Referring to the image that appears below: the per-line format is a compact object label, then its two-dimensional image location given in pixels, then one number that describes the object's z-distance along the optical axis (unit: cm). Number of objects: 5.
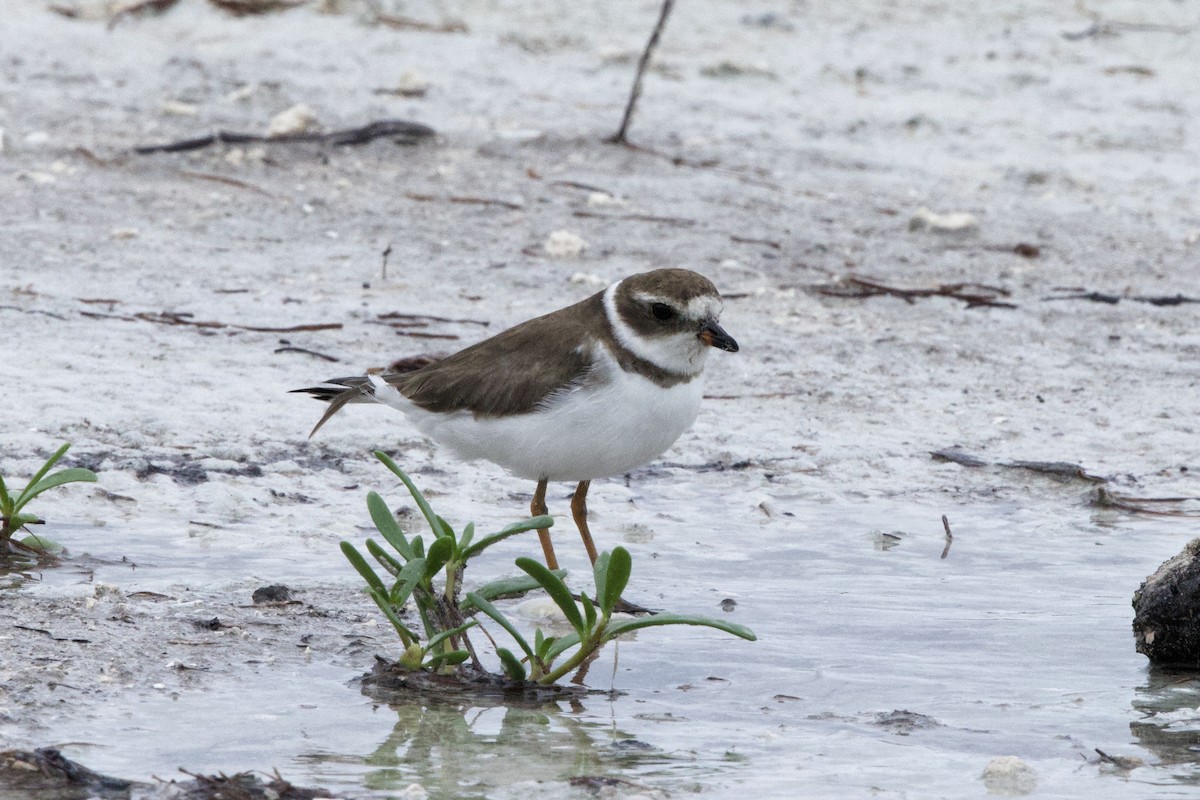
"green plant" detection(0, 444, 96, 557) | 897
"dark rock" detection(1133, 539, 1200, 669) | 831
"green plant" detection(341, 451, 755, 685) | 746
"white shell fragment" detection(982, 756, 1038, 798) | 675
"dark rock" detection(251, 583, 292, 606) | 887
